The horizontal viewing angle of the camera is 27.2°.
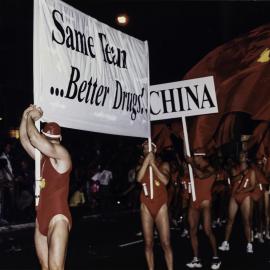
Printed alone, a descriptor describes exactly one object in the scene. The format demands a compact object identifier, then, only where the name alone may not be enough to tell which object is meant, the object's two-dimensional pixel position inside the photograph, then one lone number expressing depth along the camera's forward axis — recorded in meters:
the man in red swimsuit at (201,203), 9.21
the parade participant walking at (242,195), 10.98
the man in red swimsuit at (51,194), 5.41
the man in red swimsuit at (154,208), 7.73
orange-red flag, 9.78
